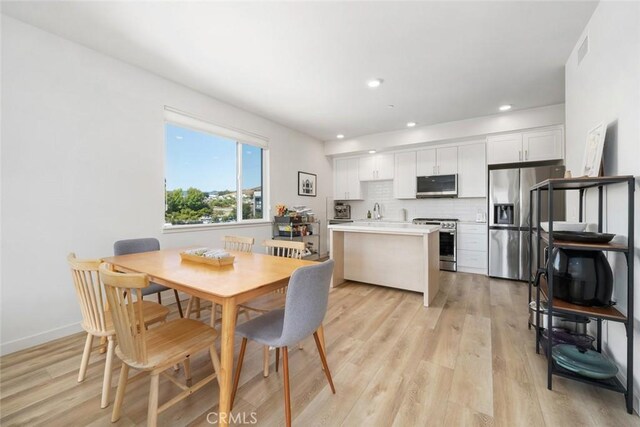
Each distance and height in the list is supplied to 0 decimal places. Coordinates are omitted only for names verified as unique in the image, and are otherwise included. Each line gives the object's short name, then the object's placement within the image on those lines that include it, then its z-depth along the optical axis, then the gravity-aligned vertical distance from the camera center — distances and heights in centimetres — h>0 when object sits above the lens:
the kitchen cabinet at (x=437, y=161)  482 +98
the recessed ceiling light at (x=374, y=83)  311 +156
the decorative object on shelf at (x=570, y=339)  191 -93
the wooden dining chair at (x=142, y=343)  118 -68
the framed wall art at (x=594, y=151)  180 +45
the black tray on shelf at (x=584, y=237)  155 -14
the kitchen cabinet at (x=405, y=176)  521 +74
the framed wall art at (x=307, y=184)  519 +59
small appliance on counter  616 +5
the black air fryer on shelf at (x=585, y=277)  160 -39
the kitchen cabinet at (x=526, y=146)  392 +104
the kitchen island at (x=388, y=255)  315 -56
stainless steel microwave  477 +51
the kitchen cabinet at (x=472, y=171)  455 +75
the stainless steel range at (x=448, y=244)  462 -54
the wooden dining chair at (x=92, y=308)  147 -56
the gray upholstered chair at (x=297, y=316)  130 -54
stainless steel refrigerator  382 -3
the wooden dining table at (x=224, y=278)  126 -38
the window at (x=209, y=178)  329 +48
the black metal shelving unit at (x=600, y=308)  144 -57
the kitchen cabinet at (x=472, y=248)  445 -60
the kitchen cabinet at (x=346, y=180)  594 +77
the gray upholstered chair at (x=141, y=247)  230 -33
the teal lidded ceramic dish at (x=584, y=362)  156 -93
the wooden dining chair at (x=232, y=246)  236 -35
